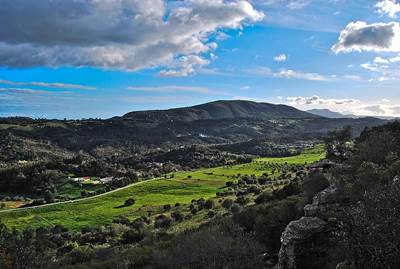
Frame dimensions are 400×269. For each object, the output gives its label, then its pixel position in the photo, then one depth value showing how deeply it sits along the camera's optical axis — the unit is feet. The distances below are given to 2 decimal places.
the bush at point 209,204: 217.87
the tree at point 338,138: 262.86
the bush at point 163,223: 190.08
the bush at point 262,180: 294.78
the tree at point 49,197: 326.16
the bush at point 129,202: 281.89
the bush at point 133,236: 168.25
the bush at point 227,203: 200.30
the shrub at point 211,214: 181.76
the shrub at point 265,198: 165.17
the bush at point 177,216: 198.92
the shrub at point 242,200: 199.19
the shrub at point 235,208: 163.82
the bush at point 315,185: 109.04
